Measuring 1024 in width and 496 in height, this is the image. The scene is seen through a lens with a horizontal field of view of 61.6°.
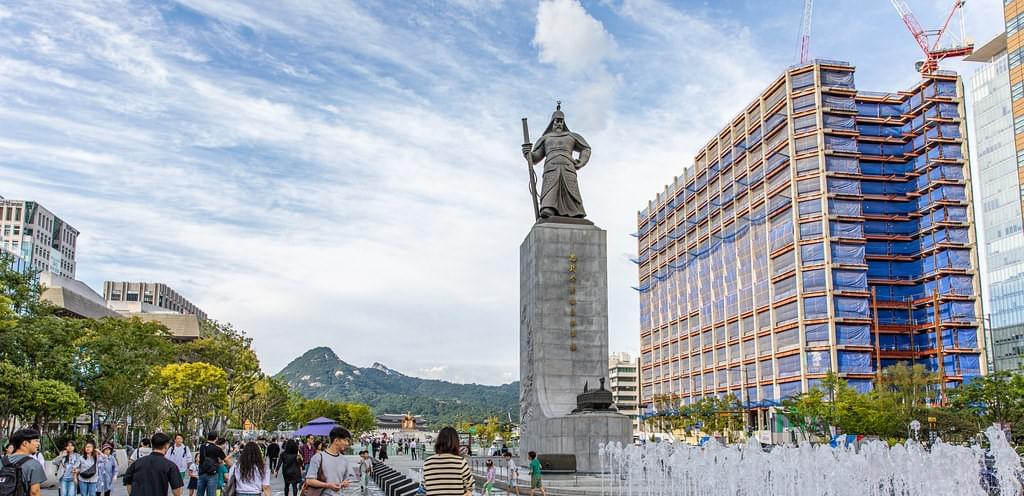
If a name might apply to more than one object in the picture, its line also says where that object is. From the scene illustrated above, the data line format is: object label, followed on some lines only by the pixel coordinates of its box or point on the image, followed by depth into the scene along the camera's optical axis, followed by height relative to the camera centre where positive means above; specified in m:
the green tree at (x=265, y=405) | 70.62 +0.76
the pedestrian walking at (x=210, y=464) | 14.02 -0.83
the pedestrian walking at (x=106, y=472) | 16.23 -1.10
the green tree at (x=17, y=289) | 32.66 +4.72
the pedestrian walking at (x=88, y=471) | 15.48 -1.03
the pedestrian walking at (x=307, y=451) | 26.29 -1.19
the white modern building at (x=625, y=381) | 159.88 +6.02
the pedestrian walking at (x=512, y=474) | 20.03 -1.43
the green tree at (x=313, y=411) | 105.95 +0.29
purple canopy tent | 29.97 -0.51
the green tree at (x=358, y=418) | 124.72 -0.77
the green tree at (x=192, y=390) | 51.53 +1.41
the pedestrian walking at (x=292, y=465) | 17.58 -1.06
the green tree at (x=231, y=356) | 60.09 +3.99
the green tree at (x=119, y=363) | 40.38 +2.43
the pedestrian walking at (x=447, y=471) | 7.55 -0.50
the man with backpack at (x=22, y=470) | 7.98 -0.53
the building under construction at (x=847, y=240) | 76.44 +16.20
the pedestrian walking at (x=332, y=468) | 9.26 -0.59
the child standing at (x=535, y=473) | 18.42 -1.26
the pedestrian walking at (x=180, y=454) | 15.78 -0.75
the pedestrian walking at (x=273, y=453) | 28.95 -1.33
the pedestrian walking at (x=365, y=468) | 23.20 -1.52
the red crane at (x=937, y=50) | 100.12 +42.72
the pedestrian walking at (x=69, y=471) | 15.71 -1.04
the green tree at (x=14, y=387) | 29.47 +0.88
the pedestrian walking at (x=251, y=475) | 9.75 -0.69
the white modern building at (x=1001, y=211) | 79.00 +18.87
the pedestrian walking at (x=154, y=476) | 8.82 -0.64
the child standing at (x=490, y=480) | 20.05 -1.56
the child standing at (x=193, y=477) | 16.78 -1.23
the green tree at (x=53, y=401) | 30.98 +0.41
